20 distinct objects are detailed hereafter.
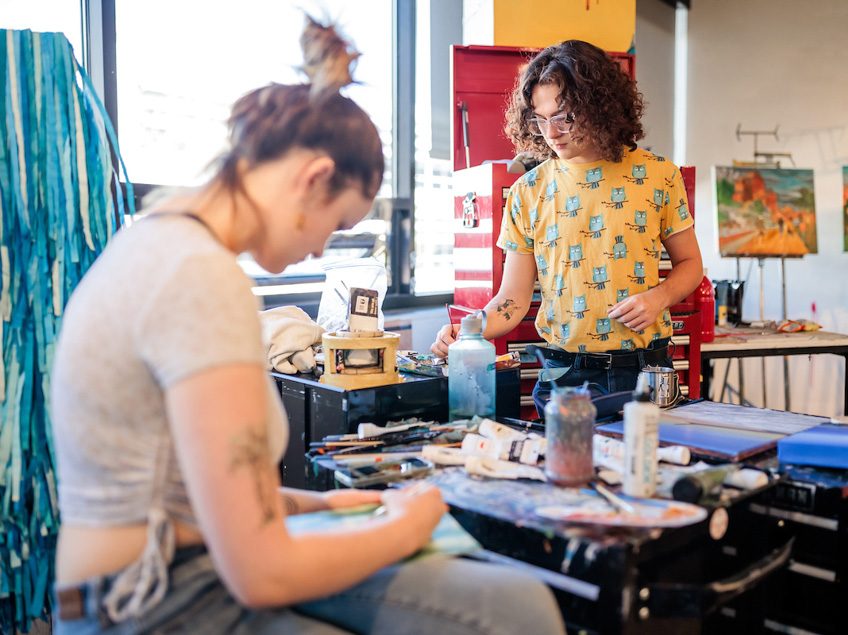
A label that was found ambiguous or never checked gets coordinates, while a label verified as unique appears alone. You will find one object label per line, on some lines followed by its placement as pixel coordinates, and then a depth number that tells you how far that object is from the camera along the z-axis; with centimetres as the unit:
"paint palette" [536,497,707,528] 108
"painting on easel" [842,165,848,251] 427
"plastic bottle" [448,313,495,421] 176
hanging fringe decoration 164
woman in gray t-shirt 80
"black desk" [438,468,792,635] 101
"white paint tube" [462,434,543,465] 139
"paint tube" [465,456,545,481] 130
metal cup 177
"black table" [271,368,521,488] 168
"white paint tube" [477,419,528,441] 151
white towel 195
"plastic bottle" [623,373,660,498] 119
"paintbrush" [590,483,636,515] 113
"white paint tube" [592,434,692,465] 133
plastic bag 237
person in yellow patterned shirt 200
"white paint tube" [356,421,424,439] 157
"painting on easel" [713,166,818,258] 420
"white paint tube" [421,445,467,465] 137
